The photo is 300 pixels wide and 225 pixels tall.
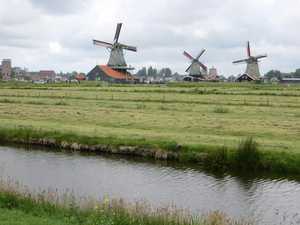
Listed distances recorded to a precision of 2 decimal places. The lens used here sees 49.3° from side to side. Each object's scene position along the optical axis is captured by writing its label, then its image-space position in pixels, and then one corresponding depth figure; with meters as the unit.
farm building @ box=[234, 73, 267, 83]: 140.51
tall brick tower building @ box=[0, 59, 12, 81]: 169.99
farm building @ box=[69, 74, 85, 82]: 144.88
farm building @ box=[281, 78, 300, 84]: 172.15
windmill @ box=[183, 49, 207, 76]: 150.50
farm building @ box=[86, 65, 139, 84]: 122.94
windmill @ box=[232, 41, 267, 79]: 145.75
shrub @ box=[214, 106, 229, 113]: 41.76
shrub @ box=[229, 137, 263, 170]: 20.28
